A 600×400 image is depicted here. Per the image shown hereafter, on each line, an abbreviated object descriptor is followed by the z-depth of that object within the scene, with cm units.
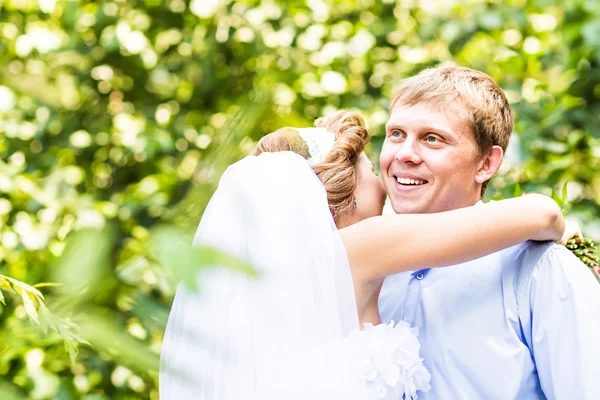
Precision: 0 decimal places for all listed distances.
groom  283
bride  273
